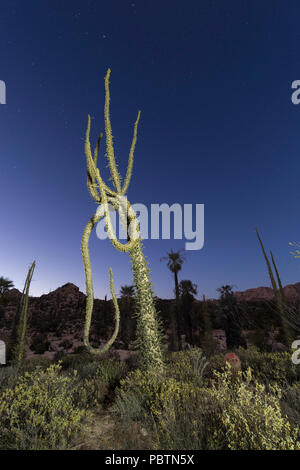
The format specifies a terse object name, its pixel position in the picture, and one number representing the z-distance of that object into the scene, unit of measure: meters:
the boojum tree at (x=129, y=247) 4.90
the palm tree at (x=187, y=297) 23.27
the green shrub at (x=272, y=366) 5.05
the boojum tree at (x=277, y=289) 11.43
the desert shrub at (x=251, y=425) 2.27
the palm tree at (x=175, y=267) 18.49
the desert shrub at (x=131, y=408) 3.50
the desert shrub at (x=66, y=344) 20.72
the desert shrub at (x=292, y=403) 2.98
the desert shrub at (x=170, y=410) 2.63
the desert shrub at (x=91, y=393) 4.30
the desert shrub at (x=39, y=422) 2.61
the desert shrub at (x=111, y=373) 5.64
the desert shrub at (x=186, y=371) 4.77
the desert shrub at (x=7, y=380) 5.24
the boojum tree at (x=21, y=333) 9.99
